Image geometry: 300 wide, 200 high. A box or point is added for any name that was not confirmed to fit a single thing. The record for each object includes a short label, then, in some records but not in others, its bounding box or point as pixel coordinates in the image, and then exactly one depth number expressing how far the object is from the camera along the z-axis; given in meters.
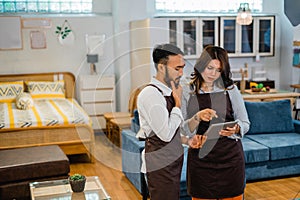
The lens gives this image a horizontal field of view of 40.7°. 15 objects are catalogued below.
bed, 4.80
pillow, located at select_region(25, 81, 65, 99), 6.23
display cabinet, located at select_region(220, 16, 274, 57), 6.65
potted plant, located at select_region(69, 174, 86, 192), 3.03
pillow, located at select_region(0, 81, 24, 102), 6.07
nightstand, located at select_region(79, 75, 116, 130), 6.22
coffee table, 3.04
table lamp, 6.51
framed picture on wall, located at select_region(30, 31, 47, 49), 6.52
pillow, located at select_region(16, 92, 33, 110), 5.50
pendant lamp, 5.86
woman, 2.25
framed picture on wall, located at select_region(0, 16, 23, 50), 6.37
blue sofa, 3.97
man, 2.04
